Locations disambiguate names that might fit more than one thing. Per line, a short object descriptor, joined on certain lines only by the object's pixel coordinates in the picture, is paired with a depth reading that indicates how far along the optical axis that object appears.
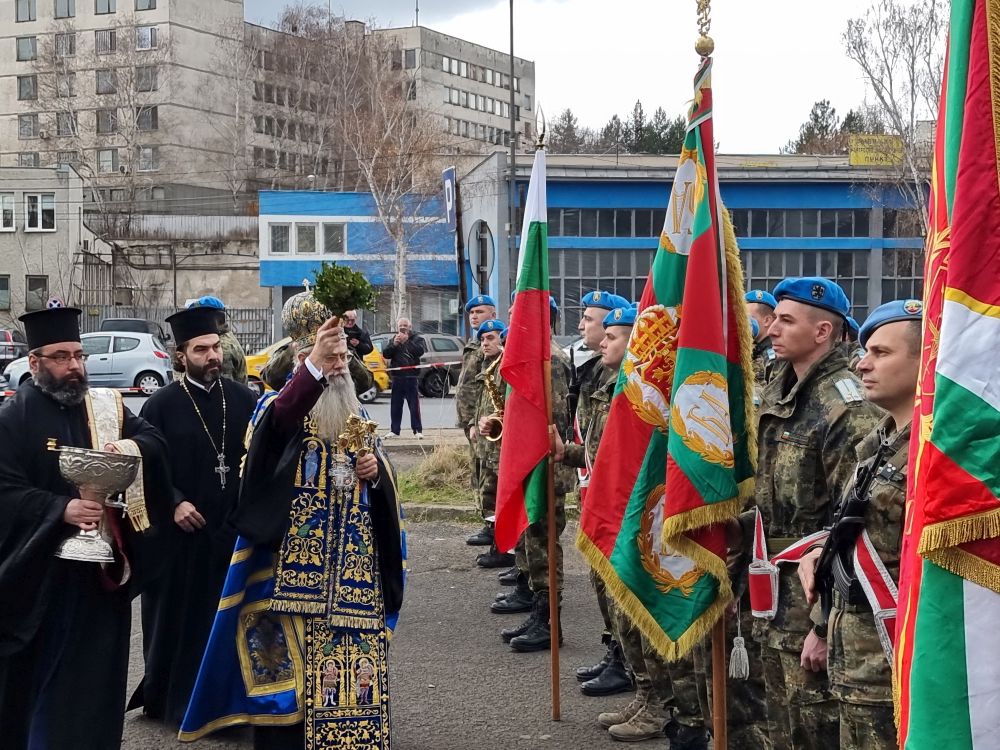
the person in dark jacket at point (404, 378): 18.23
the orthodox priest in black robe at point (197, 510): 6.16
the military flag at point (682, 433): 4.02
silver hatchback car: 28.42
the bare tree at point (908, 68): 33.62
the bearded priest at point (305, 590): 5.11
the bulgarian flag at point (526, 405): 6.65
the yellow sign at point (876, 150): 36.84
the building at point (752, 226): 39.97
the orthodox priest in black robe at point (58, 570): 4.86
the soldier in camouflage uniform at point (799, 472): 4.00
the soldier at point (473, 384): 10.02
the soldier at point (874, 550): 3.44
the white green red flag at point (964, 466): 2.55
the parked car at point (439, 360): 28.84
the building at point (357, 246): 46.56
